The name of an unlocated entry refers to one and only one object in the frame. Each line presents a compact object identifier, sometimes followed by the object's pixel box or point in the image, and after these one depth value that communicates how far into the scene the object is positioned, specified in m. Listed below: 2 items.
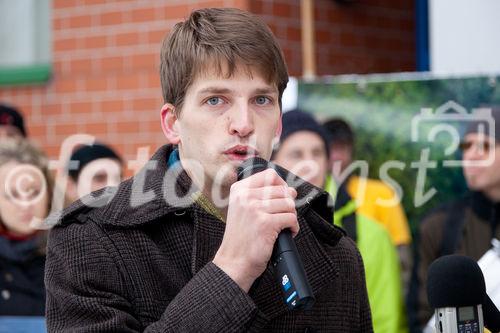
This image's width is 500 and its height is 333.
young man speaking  4.08
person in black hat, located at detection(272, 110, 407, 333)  9.57
